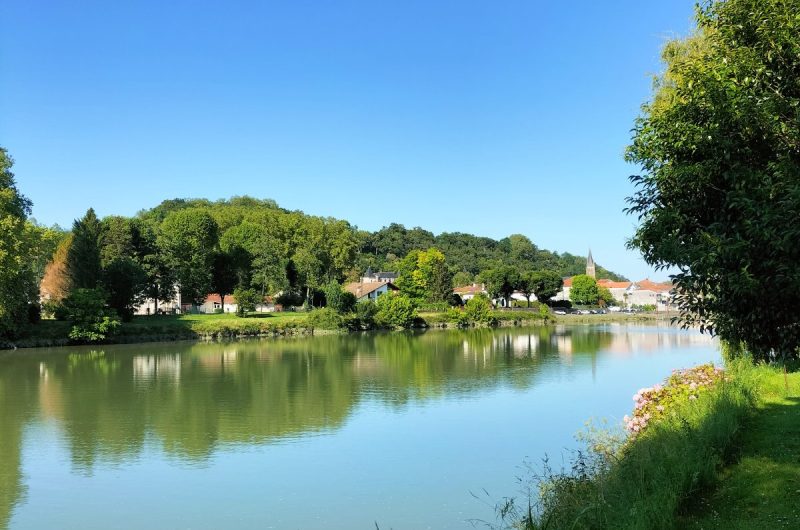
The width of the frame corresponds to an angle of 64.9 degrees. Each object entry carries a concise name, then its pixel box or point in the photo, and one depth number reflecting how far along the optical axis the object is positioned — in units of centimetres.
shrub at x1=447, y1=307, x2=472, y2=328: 6856
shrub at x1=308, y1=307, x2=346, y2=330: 5619
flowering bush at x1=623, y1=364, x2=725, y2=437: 1120
